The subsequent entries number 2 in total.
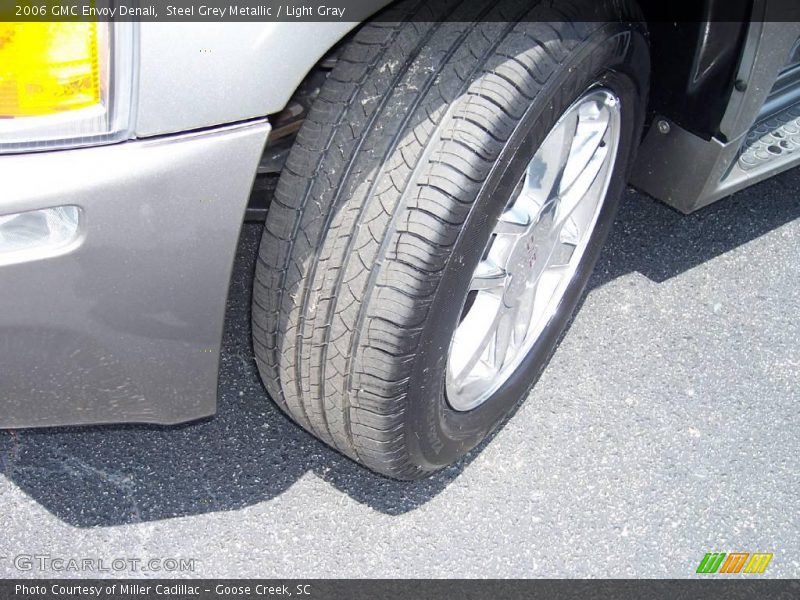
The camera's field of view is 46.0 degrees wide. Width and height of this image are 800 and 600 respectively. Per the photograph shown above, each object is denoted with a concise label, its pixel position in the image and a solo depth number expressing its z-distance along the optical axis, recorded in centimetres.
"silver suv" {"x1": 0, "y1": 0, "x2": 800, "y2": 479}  115
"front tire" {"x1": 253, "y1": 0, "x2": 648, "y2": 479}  134
